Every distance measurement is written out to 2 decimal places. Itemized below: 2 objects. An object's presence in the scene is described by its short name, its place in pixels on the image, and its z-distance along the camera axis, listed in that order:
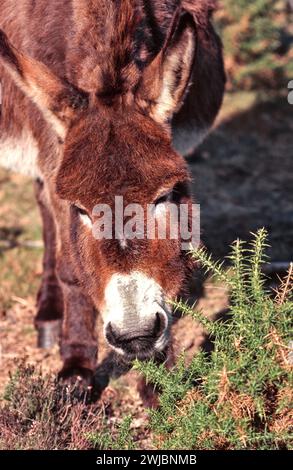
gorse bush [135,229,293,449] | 6.35
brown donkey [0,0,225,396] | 6.84
